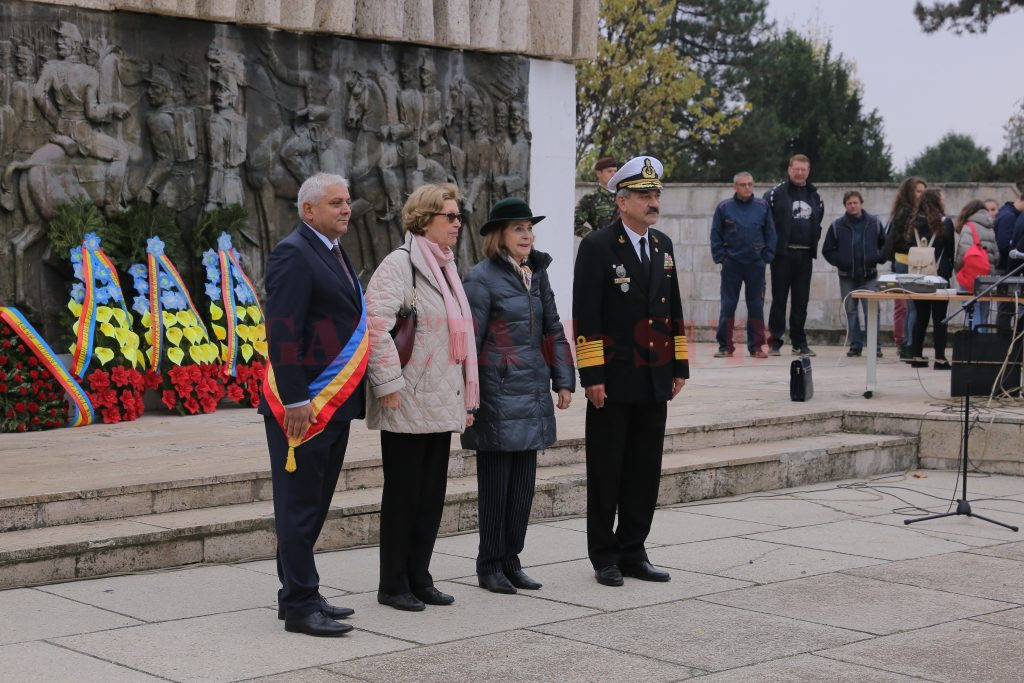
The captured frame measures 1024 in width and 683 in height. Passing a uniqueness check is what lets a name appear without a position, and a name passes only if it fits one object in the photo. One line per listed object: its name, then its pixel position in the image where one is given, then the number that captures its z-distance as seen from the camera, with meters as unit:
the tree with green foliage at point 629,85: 35.69
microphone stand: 8.65
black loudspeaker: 11.57
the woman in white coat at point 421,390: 6.22
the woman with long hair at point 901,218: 15.39
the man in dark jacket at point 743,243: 15.59
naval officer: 6.97
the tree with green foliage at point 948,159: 72.19
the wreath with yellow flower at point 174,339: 10.70
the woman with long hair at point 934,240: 15.05
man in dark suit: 5.76
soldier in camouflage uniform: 15.83
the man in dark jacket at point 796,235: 15.94
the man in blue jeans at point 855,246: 16.50
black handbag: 12.12
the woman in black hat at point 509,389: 6.66
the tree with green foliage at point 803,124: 49.59
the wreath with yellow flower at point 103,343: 10.20
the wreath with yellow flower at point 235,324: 11.18
